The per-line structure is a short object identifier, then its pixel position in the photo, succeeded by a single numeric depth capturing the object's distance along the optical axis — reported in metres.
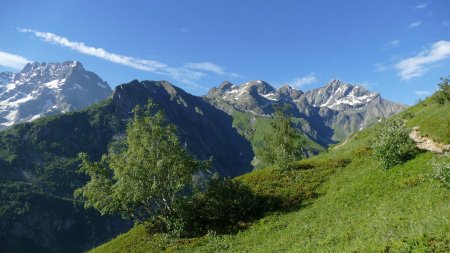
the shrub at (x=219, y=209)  41.12
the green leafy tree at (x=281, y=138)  96.11
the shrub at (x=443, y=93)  67.69
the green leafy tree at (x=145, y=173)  41.09
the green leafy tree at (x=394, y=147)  40.72
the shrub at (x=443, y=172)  27.32
